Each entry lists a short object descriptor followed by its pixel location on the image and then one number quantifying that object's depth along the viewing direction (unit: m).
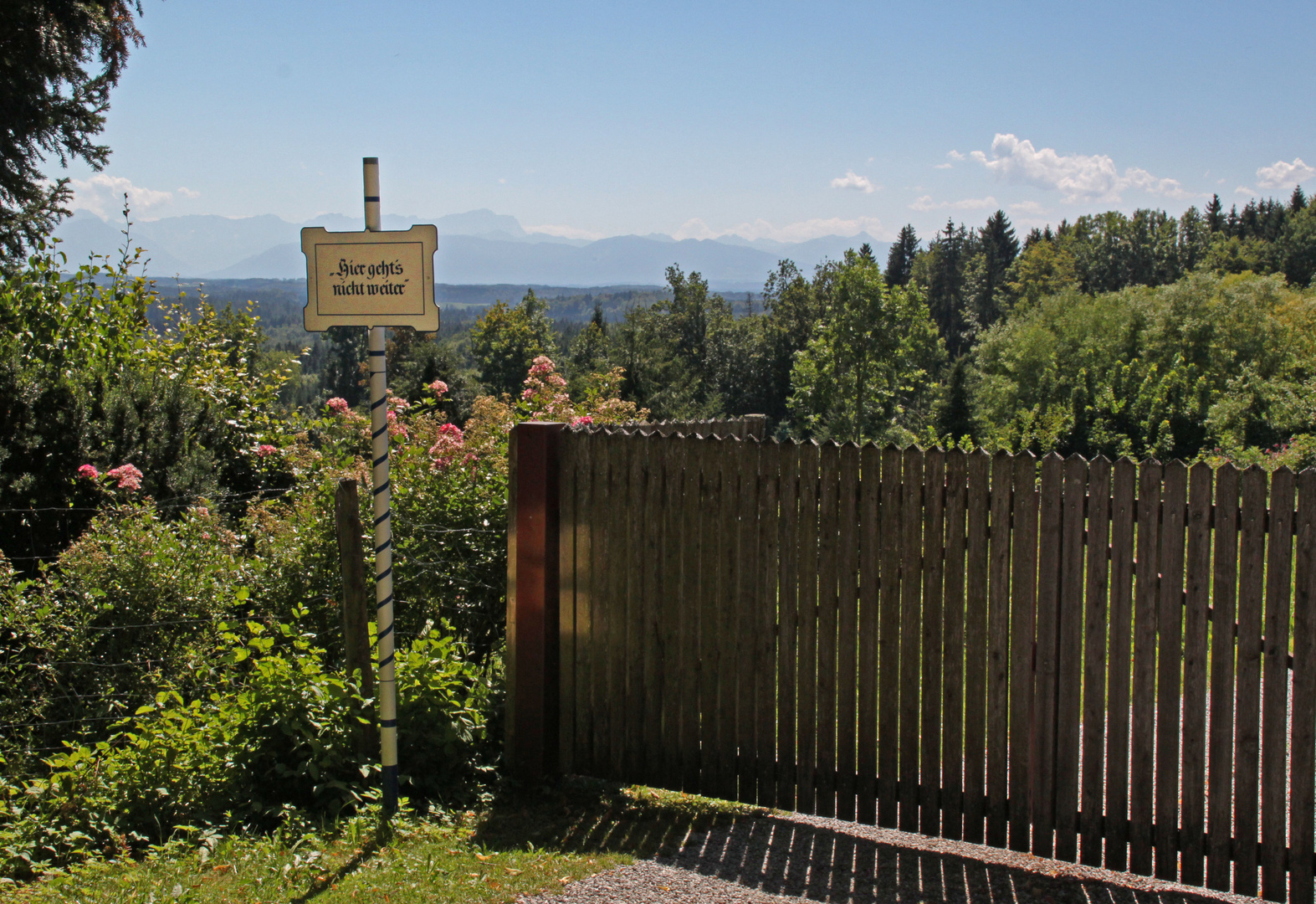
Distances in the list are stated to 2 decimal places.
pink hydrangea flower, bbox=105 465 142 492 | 6.33
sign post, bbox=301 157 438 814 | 4.00
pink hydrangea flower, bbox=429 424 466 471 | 6.40
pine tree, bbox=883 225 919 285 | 121.19
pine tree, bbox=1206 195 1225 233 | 119.03
